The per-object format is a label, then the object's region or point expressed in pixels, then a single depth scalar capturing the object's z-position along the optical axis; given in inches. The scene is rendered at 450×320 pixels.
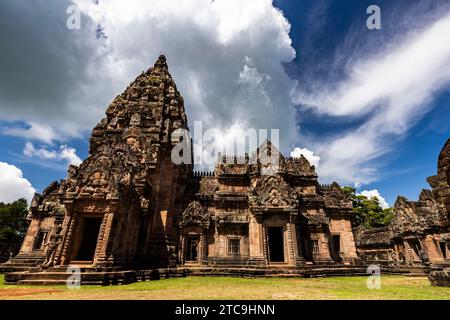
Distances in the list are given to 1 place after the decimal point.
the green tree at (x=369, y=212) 1734.7
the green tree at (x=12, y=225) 1711.4
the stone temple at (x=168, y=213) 529.0
